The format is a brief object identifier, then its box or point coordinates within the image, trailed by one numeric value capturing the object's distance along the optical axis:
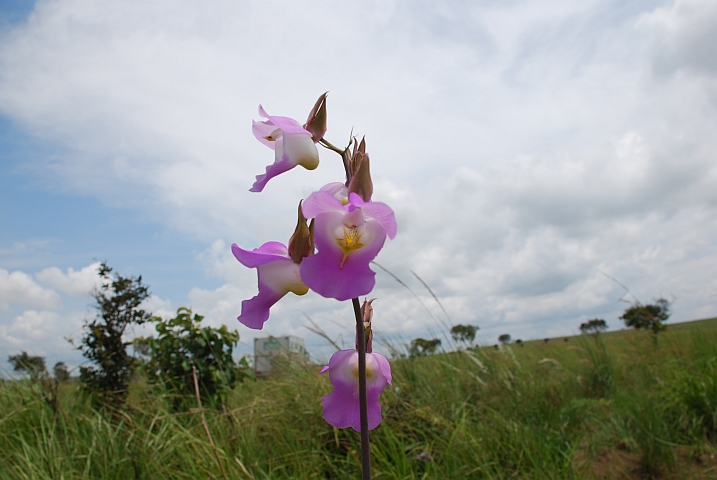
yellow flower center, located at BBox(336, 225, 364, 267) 0.21
